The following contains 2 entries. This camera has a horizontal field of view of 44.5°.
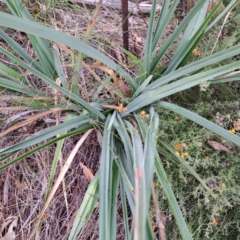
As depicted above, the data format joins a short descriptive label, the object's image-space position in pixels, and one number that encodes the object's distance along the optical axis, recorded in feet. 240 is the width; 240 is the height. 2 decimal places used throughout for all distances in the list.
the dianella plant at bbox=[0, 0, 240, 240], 2.56
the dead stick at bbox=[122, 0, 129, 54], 3.18
